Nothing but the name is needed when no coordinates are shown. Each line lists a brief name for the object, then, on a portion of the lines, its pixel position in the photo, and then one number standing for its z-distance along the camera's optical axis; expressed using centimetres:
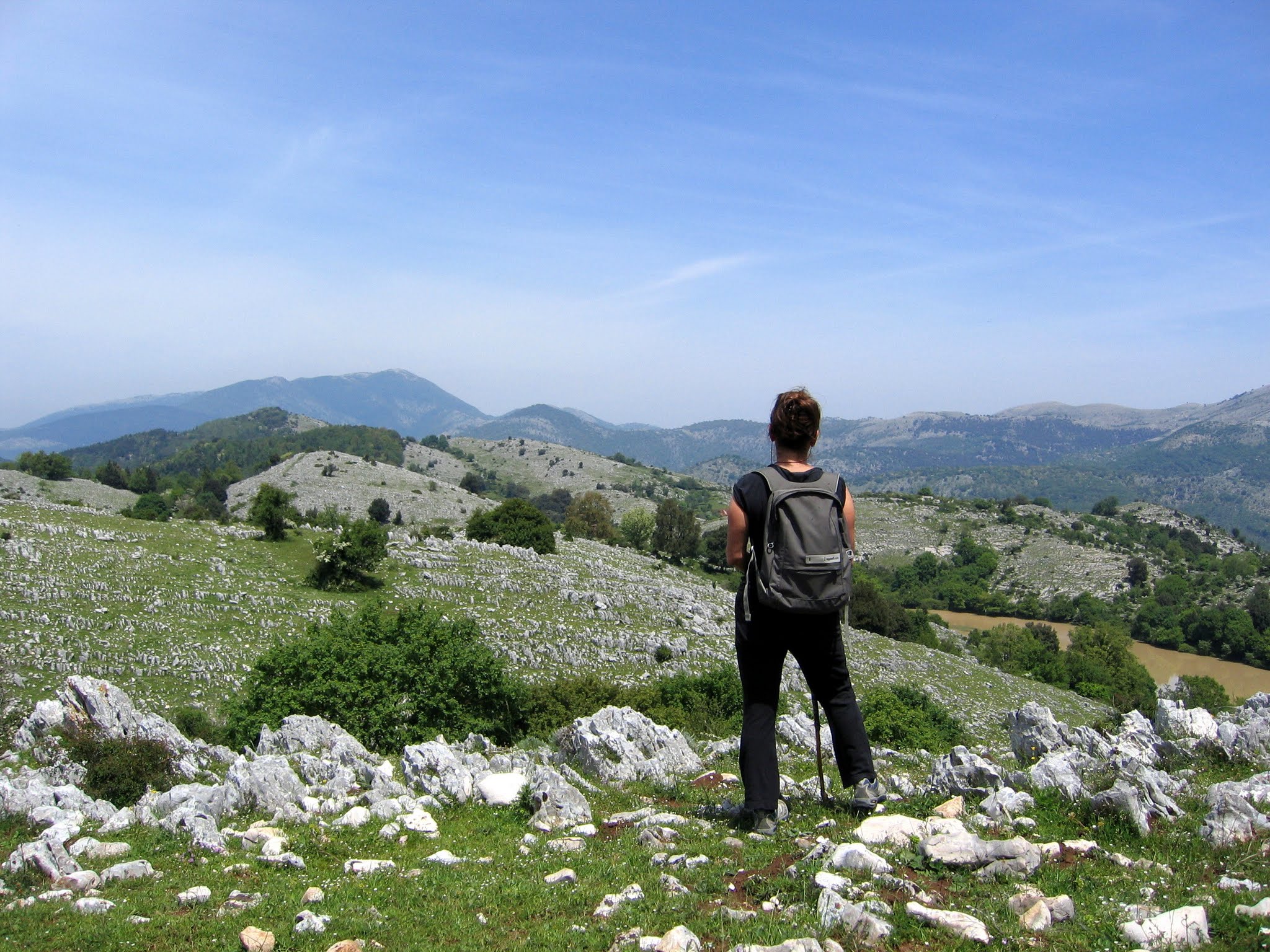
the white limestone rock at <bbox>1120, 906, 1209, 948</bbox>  417
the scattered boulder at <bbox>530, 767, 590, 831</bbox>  811
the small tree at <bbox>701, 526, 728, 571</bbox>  11061
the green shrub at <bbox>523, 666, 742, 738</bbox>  2077
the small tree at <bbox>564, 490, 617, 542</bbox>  11456
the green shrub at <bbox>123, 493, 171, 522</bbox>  7731
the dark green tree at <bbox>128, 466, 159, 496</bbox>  12012
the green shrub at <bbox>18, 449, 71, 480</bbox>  10712
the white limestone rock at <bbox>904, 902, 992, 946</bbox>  446
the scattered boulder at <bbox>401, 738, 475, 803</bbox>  941
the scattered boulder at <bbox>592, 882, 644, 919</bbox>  546
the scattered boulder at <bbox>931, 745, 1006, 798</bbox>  800
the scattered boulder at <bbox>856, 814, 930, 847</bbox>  613
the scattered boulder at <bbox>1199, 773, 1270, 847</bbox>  585
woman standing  625
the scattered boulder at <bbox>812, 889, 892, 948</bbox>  453
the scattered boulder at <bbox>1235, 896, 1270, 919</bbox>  433
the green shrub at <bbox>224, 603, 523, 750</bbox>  1794
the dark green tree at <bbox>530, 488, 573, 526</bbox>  17350
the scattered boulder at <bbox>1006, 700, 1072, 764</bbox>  1064
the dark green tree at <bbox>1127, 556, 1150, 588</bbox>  14225
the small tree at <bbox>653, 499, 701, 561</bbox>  10381
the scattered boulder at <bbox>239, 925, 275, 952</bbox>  516
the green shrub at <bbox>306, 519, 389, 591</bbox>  4547
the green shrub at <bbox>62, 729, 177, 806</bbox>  1071
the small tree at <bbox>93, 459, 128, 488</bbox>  11694
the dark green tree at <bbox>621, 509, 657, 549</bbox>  10962
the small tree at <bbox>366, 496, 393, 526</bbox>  11788
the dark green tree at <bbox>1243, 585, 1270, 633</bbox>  11169
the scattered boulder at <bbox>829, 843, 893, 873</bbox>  543
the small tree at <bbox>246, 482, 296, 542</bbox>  5450
